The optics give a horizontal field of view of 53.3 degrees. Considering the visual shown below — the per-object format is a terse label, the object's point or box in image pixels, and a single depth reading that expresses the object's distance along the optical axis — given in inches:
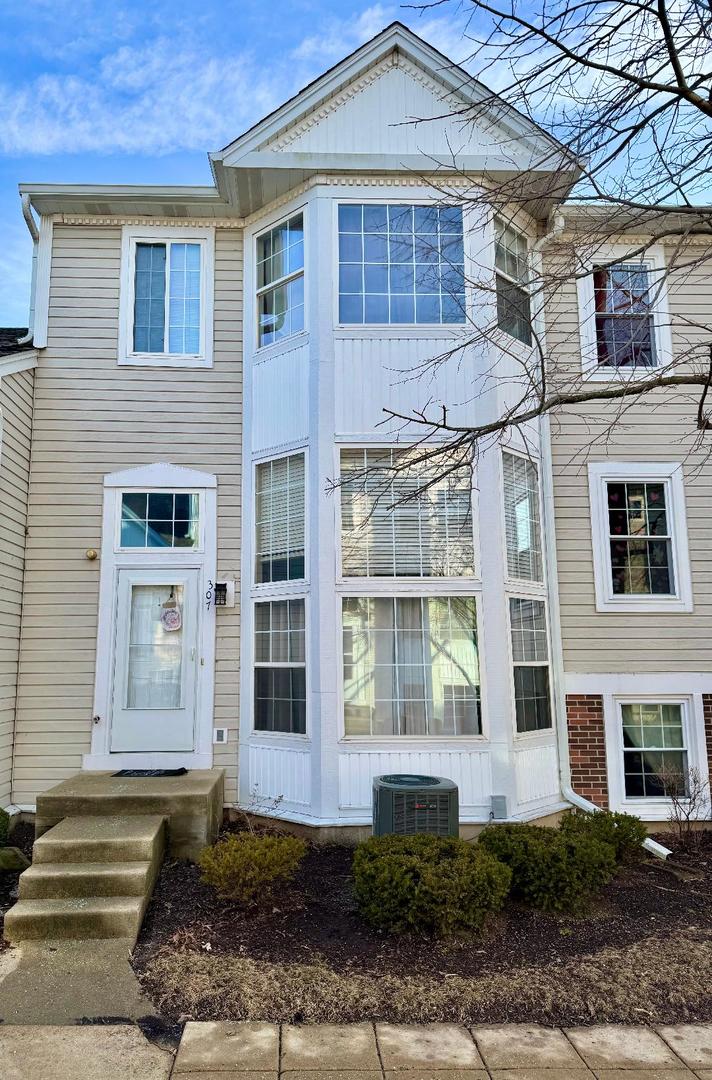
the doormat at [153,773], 259.6
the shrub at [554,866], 183.3
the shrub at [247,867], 181.0
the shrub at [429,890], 163.8
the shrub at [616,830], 211.5
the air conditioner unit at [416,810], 201.8
